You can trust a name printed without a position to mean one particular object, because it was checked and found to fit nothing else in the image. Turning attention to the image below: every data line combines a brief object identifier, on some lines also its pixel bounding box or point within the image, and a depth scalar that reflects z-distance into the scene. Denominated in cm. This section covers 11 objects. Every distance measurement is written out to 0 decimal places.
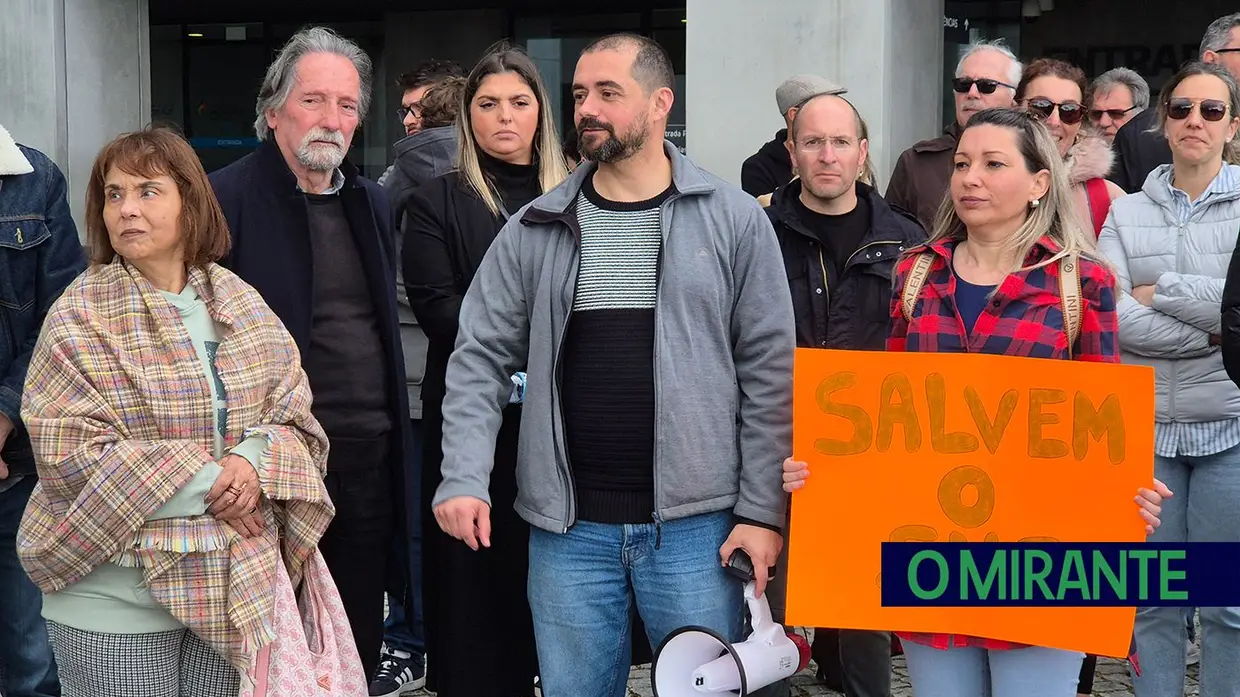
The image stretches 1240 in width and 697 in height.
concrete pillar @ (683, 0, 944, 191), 941
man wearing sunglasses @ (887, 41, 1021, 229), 610
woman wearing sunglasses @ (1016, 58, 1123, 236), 562
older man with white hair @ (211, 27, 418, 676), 434
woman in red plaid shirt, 367
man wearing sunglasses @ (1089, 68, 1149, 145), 739
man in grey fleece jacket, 373
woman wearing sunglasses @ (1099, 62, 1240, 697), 477
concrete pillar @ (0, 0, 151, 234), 1194
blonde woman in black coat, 460
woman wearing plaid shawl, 365
